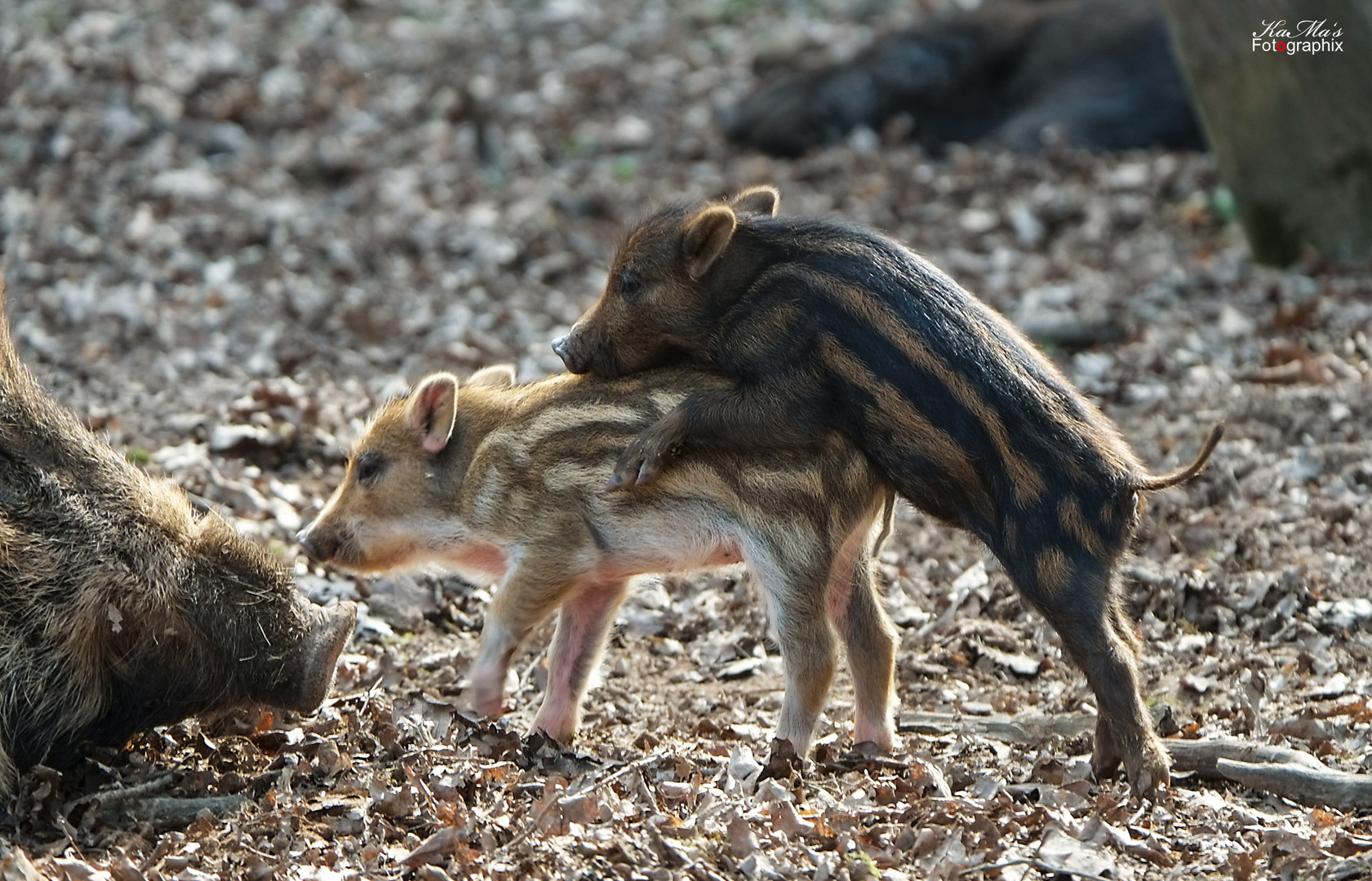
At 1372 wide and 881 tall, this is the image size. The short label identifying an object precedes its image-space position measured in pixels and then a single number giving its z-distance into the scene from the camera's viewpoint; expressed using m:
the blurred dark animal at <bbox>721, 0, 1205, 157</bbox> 24.45
